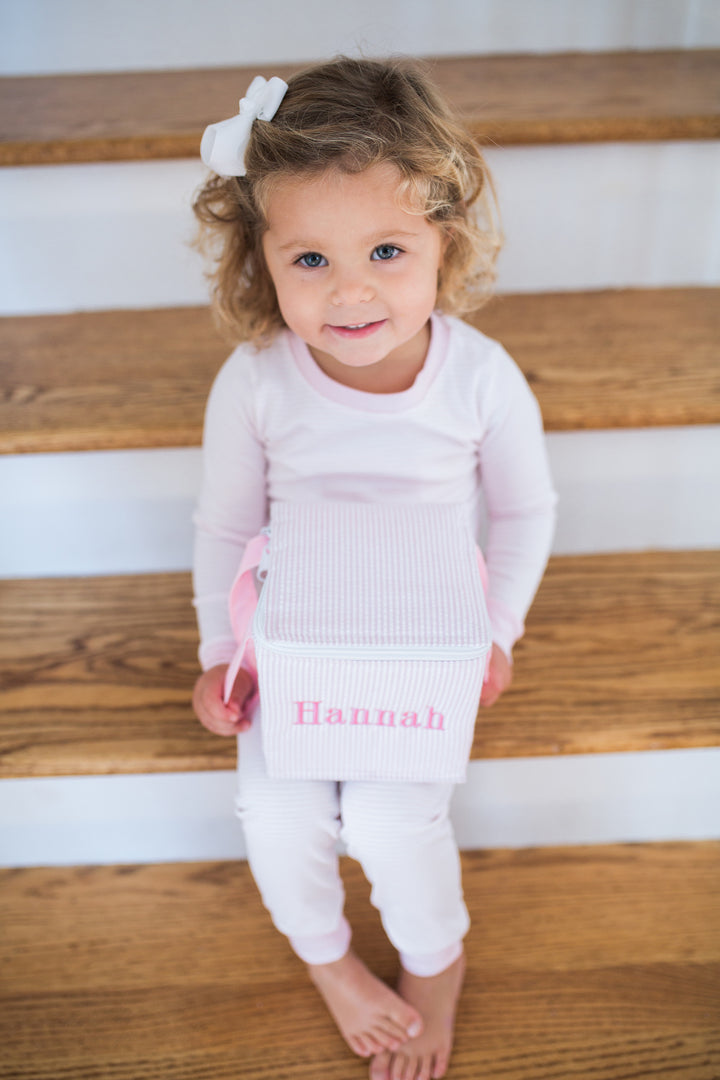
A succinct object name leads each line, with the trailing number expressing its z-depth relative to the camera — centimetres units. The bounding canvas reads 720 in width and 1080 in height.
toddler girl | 74
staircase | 90
